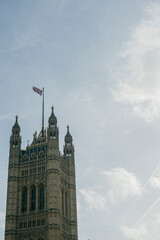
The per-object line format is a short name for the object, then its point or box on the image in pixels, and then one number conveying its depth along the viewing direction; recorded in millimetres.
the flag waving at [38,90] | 101769
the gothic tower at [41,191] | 83056
